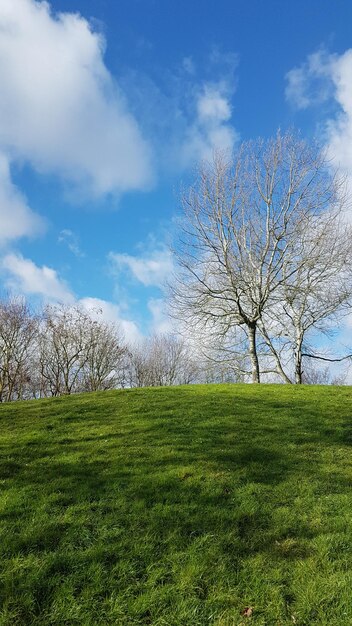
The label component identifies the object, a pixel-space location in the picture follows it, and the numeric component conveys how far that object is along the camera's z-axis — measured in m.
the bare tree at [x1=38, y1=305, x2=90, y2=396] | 46.88
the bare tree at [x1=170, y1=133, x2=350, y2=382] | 27.05
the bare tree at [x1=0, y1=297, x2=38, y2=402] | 43.59
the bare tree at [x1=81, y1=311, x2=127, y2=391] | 48.48
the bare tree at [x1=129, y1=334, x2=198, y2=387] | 60.84
